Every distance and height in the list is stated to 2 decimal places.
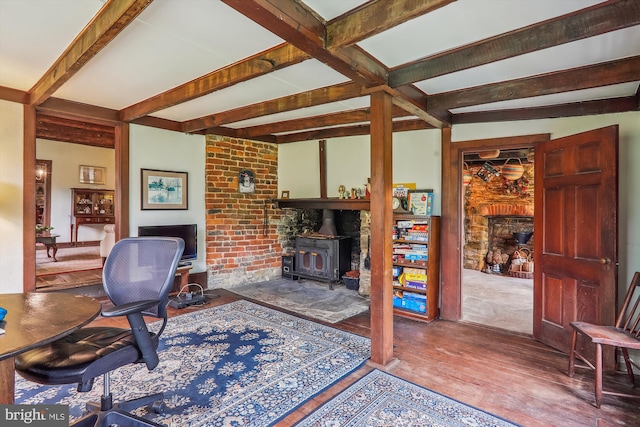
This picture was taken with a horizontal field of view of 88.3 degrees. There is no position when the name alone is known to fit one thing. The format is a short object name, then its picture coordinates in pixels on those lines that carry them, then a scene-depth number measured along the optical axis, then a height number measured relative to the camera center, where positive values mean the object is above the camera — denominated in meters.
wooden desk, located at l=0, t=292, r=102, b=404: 1.29 -0.50
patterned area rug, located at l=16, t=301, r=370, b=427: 2.08 -1.23
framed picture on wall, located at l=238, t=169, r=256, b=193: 5.43 +0.51
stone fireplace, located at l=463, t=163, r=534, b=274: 6.74 -0.17
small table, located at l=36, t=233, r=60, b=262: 6.19 -0.55
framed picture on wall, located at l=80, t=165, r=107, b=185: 8.29 +0.97
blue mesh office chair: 1.54 -0.70
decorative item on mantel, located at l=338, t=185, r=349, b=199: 5.03 +0.31
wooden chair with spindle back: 2.19 -0.86
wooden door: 2.63 -0.18
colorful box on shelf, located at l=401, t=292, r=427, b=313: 3.87 -1.09
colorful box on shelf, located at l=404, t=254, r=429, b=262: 3.85 -0.53
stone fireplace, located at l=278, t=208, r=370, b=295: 5.19 -0.50
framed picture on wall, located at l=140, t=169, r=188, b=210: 4.42 +0.32
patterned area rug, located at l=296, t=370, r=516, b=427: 1.98 -1.26
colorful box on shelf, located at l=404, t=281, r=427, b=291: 3.85 -0.87
